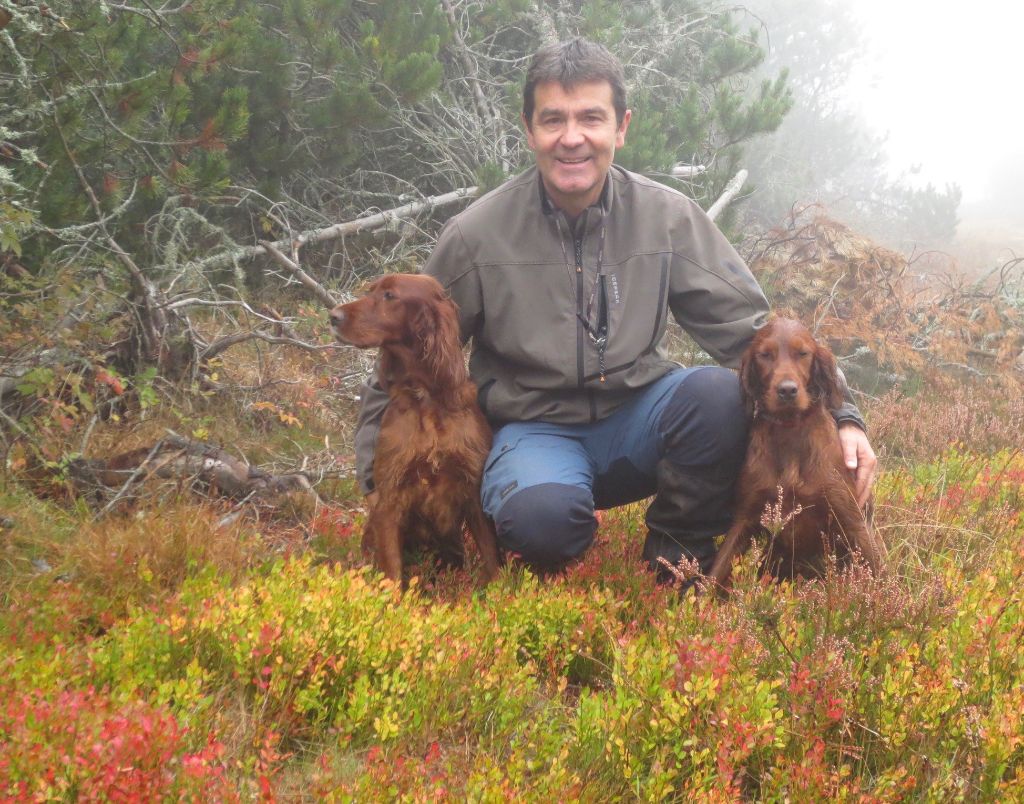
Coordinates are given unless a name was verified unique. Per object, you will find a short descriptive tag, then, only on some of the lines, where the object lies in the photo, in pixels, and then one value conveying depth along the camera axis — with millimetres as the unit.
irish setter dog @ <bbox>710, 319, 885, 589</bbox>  3146
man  3299
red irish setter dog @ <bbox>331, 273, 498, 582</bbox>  3188
